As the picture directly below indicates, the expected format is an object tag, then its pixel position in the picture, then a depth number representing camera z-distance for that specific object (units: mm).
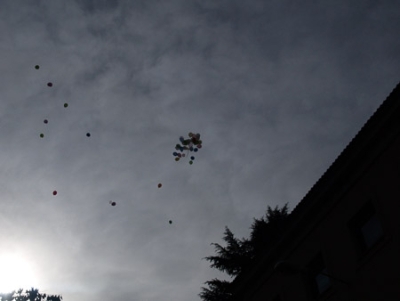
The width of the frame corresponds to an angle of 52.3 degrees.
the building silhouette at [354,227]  10531
